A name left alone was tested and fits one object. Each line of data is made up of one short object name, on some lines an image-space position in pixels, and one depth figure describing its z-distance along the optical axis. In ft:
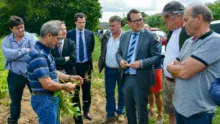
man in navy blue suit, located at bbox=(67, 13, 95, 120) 17.61
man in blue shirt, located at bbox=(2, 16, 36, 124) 15.06
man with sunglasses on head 11.70
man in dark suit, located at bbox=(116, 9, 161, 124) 13.37
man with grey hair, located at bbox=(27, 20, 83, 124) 10.06
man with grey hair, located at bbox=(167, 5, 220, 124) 8.39
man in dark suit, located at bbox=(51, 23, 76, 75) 14.89
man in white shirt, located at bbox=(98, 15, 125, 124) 16.99
